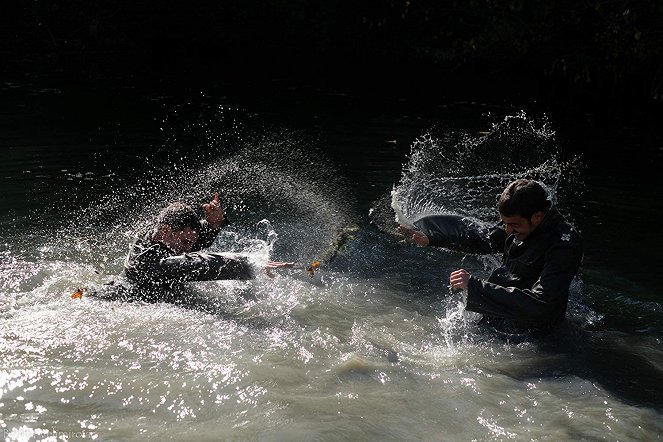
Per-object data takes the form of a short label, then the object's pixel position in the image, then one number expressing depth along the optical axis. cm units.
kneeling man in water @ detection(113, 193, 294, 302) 676
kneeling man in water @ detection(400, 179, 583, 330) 580
